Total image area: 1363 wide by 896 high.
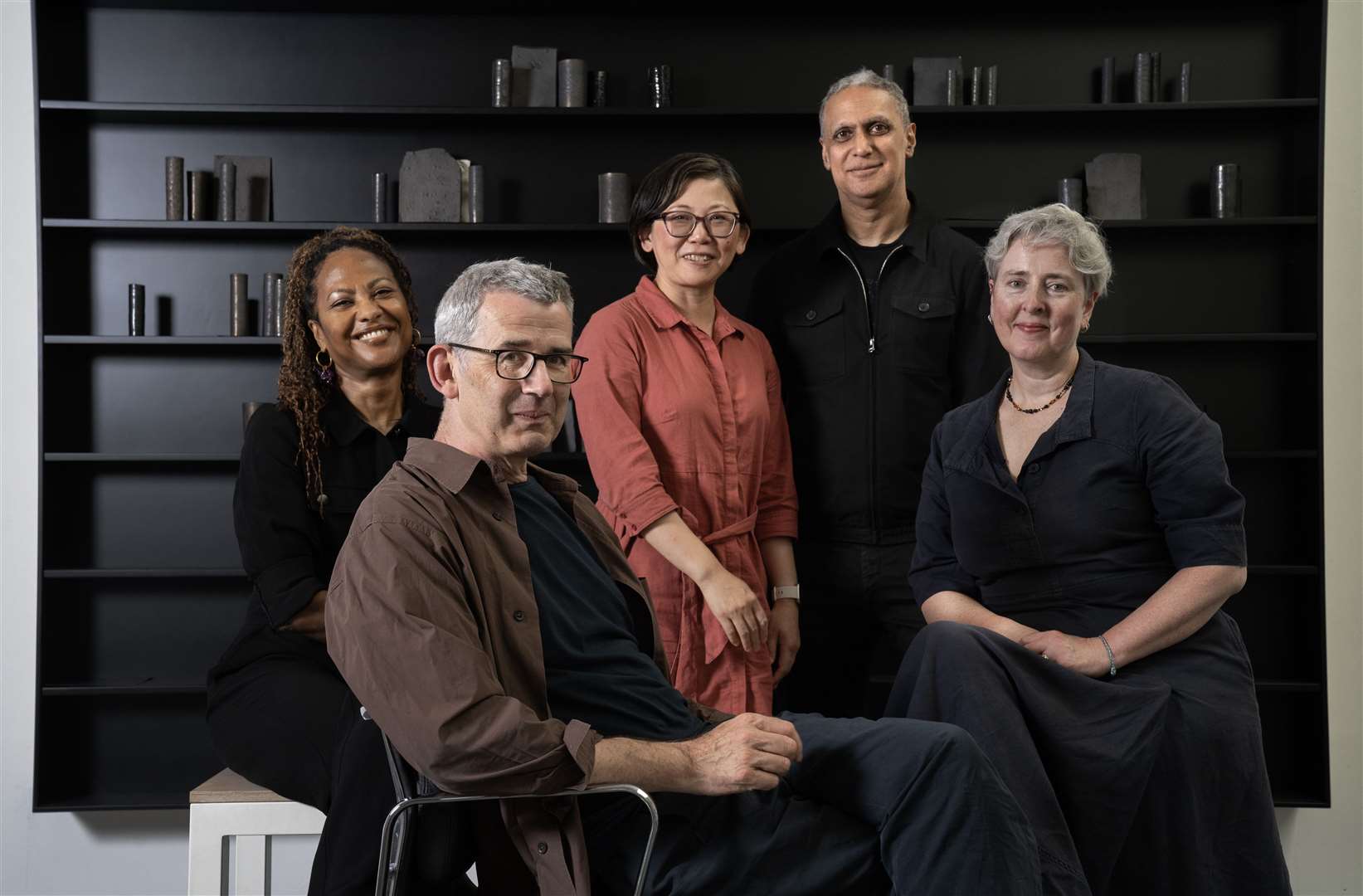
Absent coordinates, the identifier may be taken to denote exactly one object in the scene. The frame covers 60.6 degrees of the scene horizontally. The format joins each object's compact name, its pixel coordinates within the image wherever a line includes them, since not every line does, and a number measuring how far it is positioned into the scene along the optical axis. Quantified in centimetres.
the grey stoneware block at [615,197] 373
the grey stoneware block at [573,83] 375
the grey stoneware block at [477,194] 376
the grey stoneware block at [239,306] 373
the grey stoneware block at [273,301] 371
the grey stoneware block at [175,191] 372
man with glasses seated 148
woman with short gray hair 190
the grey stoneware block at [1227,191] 375
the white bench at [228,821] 225
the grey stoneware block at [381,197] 376
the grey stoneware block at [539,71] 379
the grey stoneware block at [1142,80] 377
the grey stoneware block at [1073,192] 377
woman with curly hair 188
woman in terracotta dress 245
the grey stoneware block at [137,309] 375
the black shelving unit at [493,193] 389
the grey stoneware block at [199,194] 373
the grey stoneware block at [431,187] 375
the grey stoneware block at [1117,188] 377
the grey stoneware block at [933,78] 376
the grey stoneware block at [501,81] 373
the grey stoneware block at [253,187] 377
